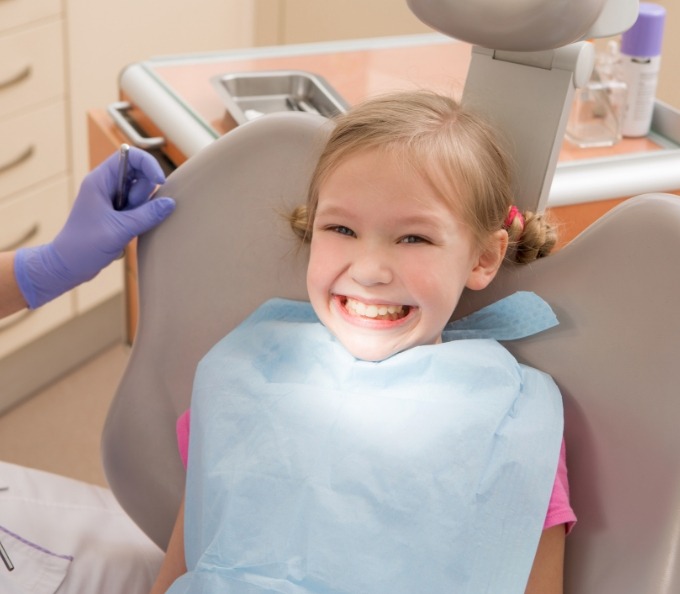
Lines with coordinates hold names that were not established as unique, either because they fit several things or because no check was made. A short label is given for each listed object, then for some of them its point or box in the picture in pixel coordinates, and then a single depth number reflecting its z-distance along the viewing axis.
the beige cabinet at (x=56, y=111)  2.25
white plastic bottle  1.64
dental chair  0.96
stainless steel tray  1.69
